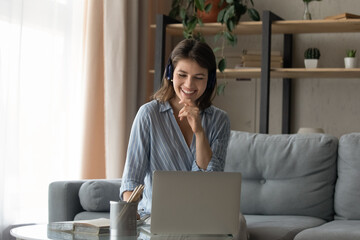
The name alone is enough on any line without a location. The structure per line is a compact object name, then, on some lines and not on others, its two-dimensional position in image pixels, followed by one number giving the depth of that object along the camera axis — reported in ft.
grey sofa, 9.10
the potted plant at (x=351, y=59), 12.75
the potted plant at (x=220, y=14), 12.79
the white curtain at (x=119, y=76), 12.26
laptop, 5.39
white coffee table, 5.44
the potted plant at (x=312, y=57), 13.16
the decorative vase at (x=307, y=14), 12.99
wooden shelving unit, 12.53
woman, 7.09
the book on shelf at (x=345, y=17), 12.21
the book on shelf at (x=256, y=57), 13.33
